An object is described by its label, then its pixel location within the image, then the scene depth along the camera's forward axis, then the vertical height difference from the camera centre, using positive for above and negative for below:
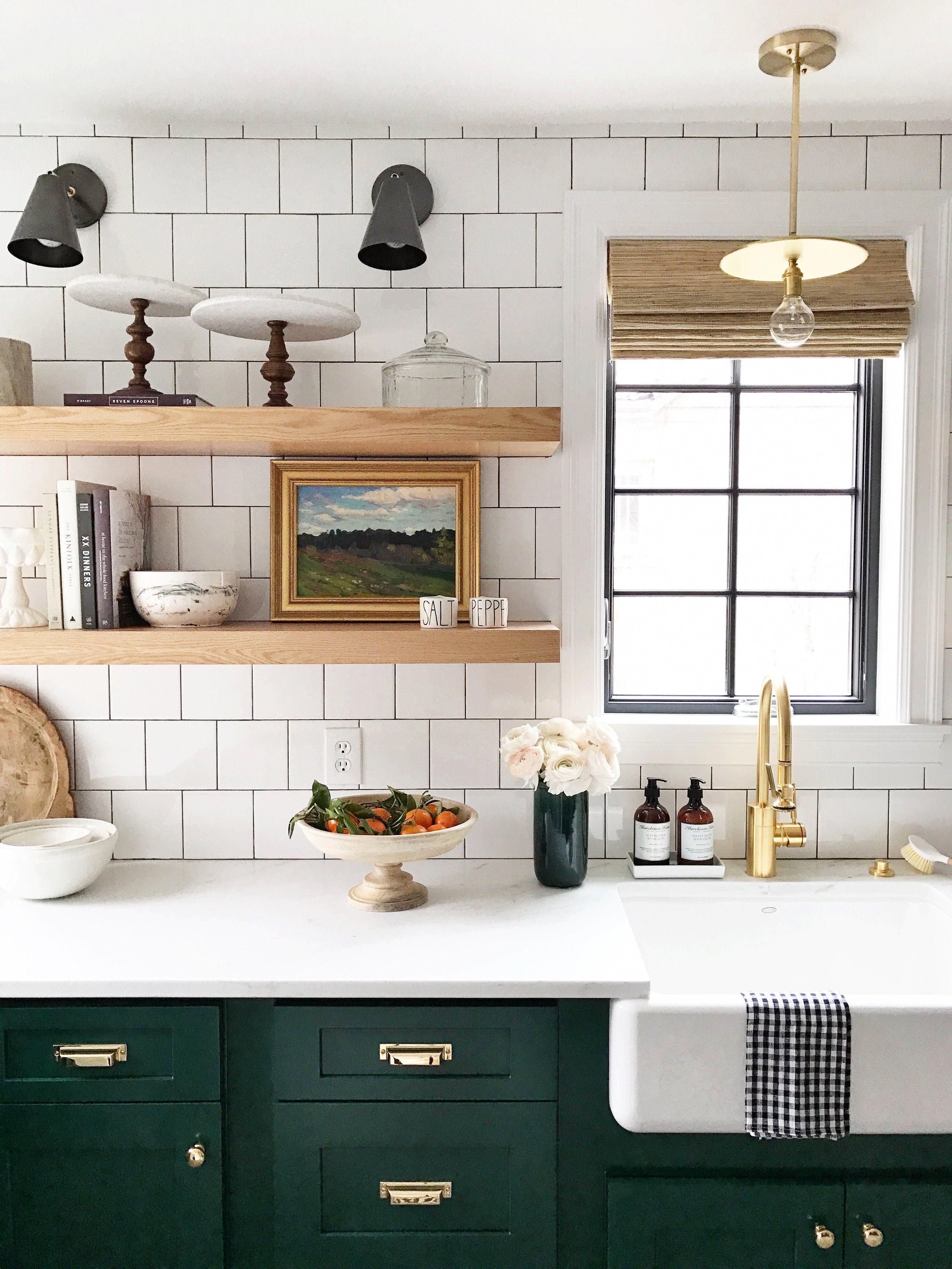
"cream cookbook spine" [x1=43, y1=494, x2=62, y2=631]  1.72 +0.08
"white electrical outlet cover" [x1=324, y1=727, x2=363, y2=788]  1.98 -0.33
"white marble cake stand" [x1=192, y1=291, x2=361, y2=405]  1.65 +0.54
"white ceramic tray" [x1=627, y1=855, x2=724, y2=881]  1.87 -0.54
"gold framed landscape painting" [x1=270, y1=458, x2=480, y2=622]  1.93 +0.15
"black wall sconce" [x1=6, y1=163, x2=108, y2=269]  1.69 +0.73
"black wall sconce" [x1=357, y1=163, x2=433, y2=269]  1.71 +0.73
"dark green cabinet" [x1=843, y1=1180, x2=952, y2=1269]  1.42 -0.96
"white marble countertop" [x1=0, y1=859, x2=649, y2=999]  1.42 -0.57
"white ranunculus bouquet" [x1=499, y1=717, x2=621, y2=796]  1.73 -0.28
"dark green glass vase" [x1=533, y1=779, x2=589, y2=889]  1.80 -0.46
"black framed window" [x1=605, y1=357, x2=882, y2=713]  2.03 +0.17
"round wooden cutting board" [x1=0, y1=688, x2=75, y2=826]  1.96 -0.36
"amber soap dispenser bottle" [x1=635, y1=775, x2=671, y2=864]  1.88 -0.46
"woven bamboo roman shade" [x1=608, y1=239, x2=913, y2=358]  1.88 +0.62
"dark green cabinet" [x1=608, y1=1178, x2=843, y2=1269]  1.43 -0.96
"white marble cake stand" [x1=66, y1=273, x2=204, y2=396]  1.67 +0.58
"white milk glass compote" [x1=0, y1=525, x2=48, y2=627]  1.81 +0.06
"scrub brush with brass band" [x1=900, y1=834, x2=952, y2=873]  1.87 -0.51
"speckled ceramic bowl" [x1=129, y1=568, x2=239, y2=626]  1.74 +0.02
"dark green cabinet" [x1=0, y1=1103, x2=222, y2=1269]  1.45 -0.93
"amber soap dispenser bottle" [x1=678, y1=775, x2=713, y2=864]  1.88 -0.46
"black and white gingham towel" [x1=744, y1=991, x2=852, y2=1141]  1.36 -0.68
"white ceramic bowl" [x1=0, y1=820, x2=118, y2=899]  1.70 -0.49
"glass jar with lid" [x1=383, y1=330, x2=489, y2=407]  1.79 +0.44
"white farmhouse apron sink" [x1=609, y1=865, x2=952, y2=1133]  1.79 -0.65
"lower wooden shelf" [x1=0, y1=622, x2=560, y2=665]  1.66 -0.08
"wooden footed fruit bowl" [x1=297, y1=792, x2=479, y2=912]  1.65 -0.45
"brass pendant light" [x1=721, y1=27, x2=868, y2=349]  1.43 +0.58
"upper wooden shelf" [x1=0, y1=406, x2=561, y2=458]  1.65 +0.32
